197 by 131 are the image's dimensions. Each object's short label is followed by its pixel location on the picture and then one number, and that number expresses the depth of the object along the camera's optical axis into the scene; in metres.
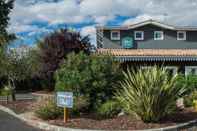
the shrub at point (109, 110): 14.73
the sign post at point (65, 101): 13.84
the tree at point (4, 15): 36.97
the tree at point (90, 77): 16.06
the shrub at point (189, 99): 17.06
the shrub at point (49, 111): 14.88
